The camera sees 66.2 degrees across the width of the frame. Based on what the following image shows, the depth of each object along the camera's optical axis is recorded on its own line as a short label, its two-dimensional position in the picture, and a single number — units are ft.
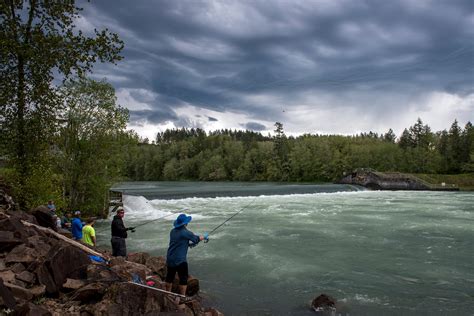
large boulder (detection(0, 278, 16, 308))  20.52
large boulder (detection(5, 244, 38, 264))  27.86
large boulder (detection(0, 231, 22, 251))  29.91
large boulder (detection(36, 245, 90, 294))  25.57
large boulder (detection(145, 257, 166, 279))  37.58
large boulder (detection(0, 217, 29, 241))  32.51
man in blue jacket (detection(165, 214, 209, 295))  31.27
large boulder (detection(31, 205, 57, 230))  43.19
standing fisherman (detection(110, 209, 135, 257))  42.11
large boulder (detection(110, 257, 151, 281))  28.73
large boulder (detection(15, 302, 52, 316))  19.91
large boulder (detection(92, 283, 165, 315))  24.14
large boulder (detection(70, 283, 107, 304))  24.59
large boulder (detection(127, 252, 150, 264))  40.63
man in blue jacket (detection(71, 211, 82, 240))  49.03
